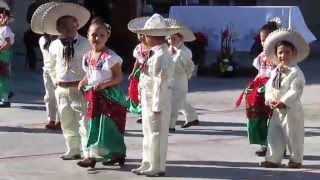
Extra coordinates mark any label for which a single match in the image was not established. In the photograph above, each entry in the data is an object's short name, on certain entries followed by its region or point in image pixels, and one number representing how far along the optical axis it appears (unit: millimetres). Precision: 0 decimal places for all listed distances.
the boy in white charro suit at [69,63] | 12930
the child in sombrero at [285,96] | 12366
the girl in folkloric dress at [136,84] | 15892
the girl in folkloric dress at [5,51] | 17962
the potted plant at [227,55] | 25521
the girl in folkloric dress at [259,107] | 13313
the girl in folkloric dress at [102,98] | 12332
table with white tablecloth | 25295
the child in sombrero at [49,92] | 15931
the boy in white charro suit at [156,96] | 11801
